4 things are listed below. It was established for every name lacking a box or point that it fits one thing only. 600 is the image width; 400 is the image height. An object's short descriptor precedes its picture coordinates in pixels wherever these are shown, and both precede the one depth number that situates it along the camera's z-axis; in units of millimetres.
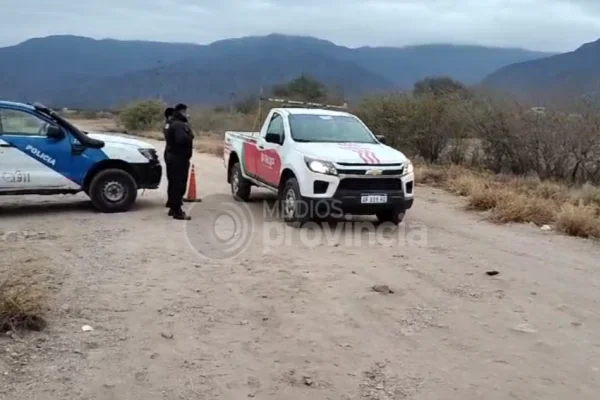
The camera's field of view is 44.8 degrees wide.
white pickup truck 9867
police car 10734
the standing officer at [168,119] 10969
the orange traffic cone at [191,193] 12922
